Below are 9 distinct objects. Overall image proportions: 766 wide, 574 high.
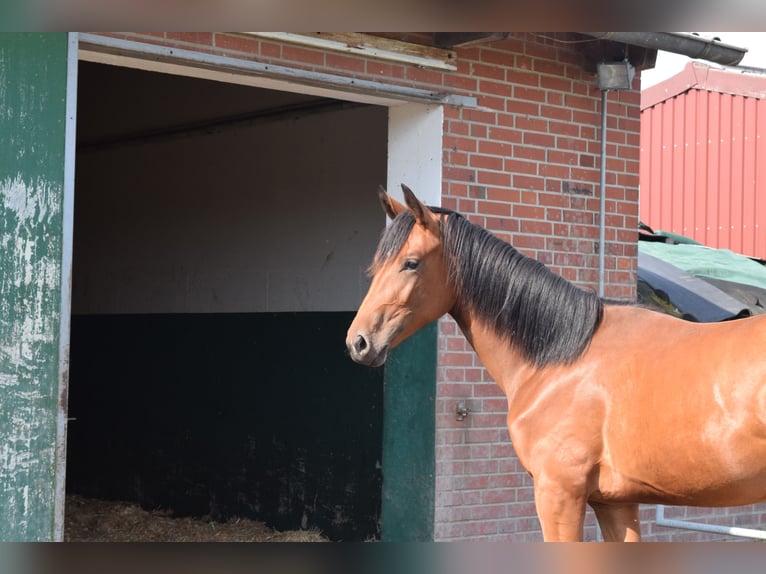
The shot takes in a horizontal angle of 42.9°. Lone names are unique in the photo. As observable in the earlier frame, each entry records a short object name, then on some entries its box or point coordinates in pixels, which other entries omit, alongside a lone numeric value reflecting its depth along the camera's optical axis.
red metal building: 13.37
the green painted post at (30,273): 3.80
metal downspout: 5.59
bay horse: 2.96
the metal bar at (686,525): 5.58
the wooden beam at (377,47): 4.62
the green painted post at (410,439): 5.00
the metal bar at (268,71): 4.16
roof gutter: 5.16
